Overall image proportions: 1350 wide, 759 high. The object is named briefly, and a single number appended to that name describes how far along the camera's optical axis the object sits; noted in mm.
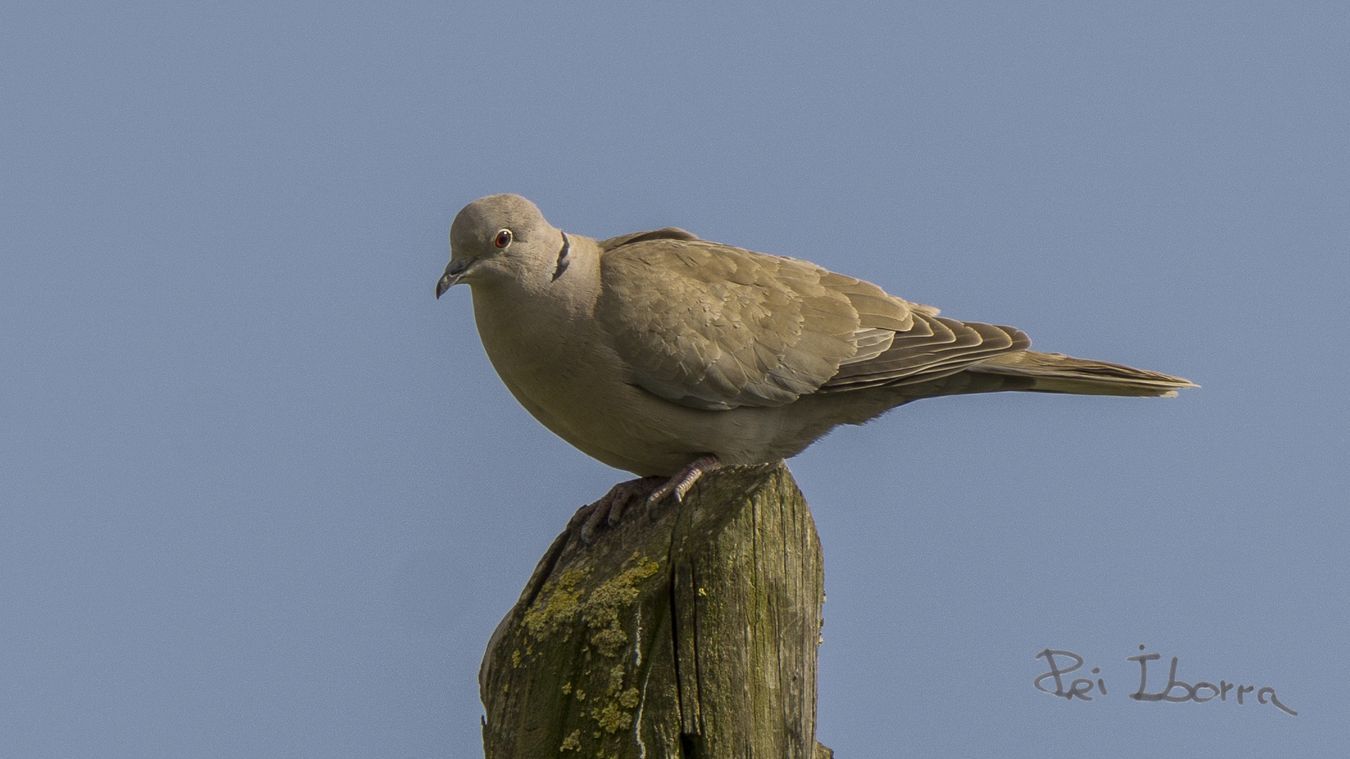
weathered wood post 7465
